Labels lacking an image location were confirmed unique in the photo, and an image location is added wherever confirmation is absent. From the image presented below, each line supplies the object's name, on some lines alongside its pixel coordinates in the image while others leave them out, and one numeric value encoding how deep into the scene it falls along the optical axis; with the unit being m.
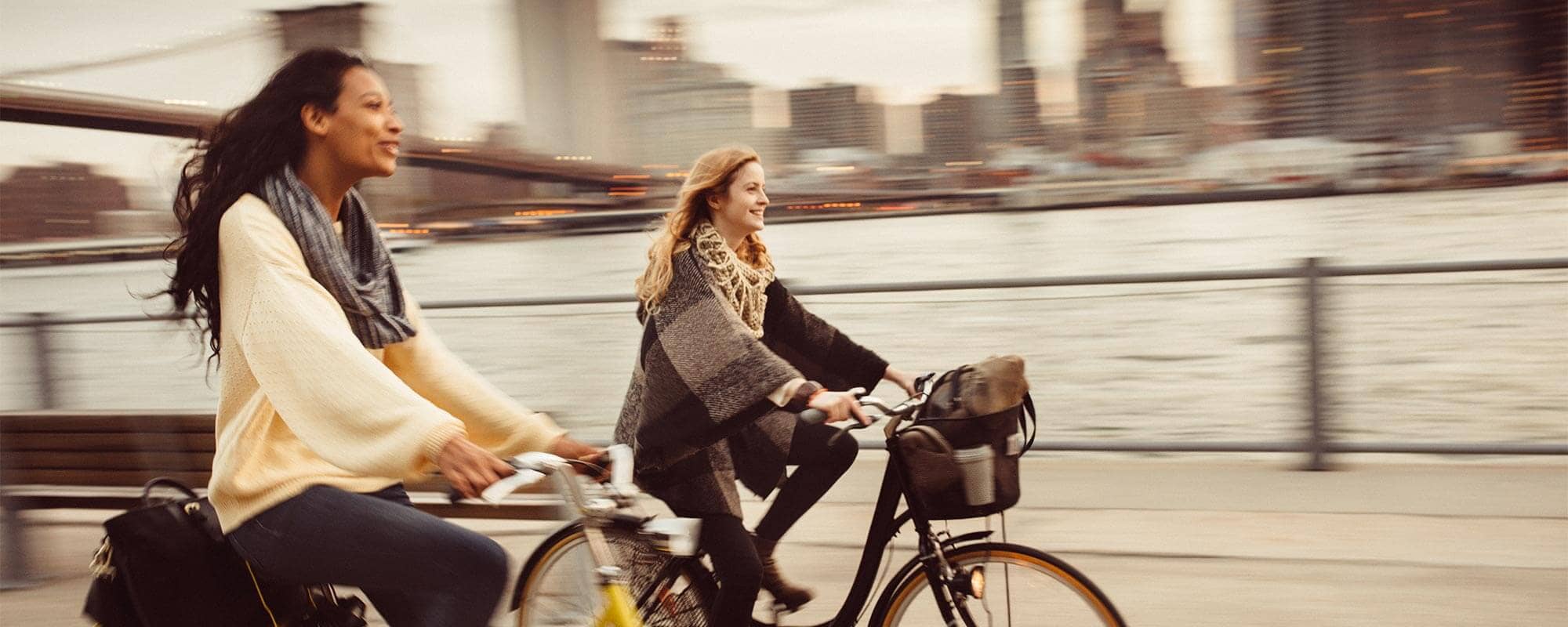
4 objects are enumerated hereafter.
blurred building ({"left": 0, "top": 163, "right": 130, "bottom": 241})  29.06
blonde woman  2.88
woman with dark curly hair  1.87
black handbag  1.99
